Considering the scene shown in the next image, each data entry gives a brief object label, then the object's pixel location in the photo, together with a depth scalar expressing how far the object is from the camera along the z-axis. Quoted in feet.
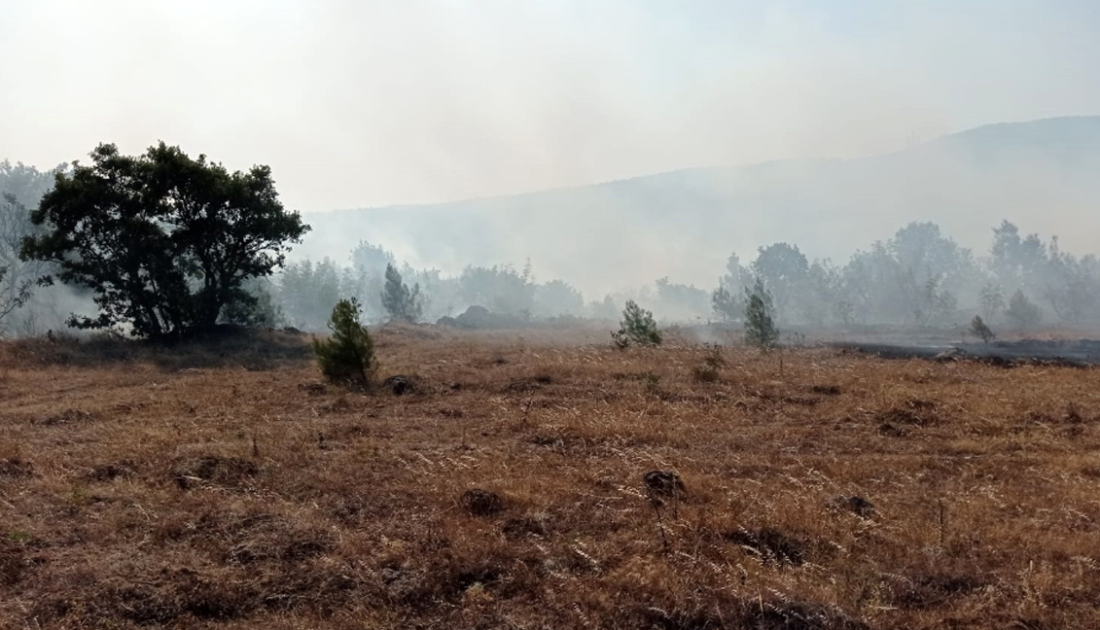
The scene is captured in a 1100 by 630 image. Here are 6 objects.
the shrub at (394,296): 276.00
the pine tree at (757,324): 100.12
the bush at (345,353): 49.49
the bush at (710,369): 50.11
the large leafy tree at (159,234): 79.71
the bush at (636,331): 79.07
